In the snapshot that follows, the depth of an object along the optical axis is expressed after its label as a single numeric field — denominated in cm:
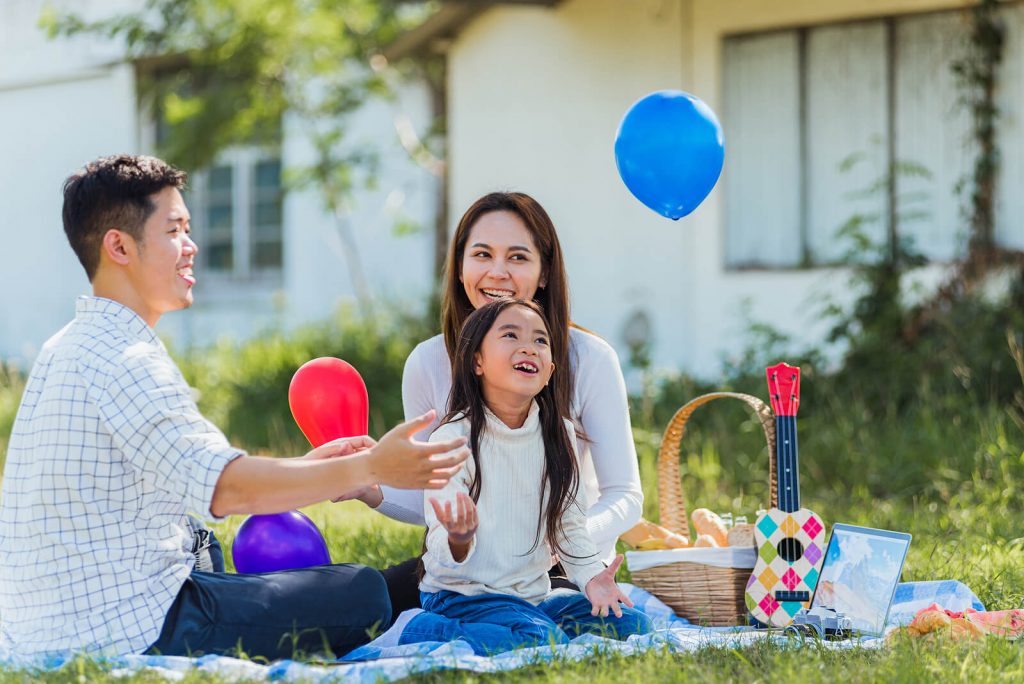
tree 1212
